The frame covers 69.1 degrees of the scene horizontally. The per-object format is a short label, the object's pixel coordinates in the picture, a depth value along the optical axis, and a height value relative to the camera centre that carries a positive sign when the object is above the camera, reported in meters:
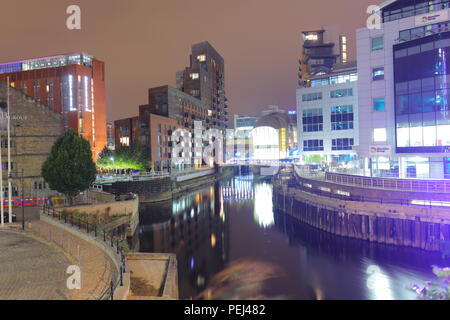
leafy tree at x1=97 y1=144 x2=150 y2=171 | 67.25 +0.35
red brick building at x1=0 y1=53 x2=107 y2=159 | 91.38 +20.04
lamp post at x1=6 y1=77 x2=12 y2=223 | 28.03 -4.50
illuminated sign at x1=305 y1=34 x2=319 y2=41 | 122.11 +44.29
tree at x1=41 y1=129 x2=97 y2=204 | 34.19 -0.55
